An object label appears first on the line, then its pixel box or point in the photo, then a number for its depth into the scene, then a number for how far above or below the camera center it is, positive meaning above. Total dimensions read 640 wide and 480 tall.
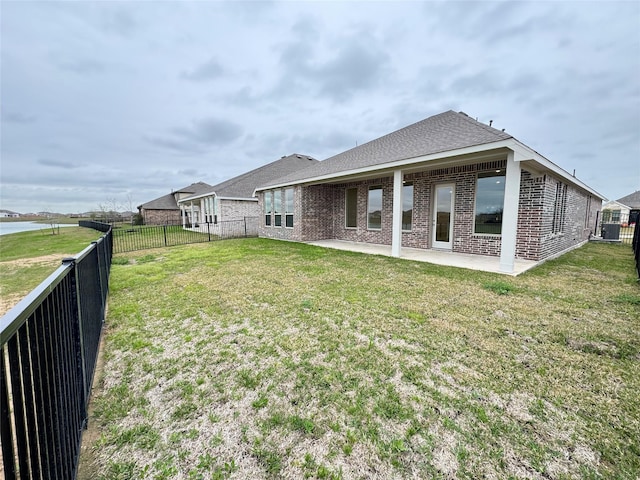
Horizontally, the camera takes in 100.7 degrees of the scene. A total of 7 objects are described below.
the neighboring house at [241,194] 17.69 +1.46
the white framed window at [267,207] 14.92 +0.46
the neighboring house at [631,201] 32.19 +1.92
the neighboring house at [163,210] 32.56 +0.59
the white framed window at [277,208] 14.13 +0.38
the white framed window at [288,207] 13.38 +0.40
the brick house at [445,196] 6.73 +0.71
